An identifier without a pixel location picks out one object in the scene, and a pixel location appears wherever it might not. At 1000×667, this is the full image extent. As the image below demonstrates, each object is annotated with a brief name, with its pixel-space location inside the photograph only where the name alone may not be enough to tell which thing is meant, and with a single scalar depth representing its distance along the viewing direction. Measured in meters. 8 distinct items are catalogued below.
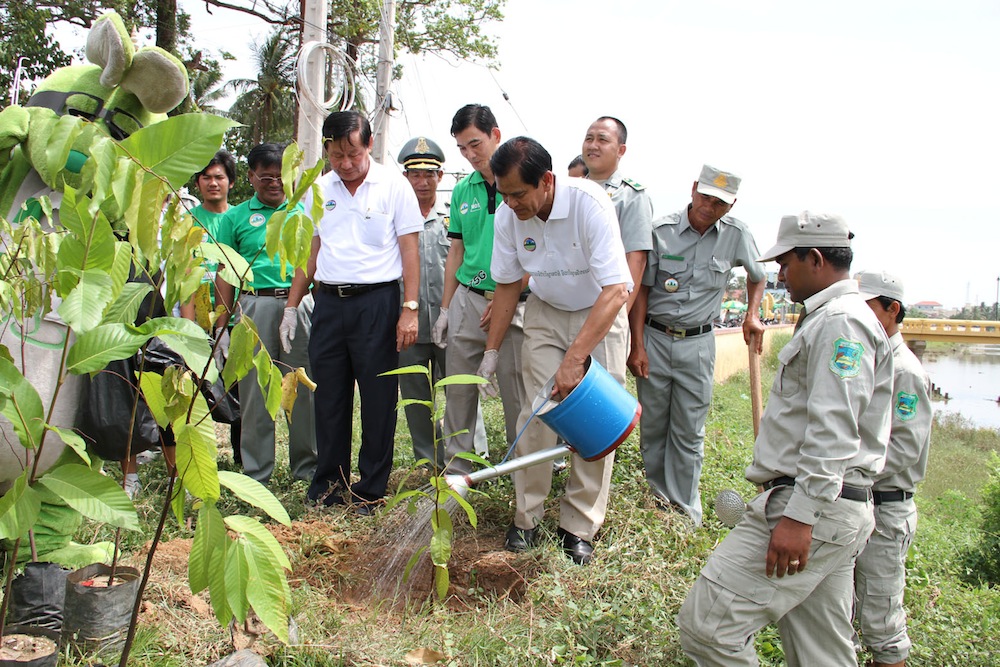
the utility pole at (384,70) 11.02
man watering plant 3.22
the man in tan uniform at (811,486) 2.20
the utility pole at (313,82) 8.26
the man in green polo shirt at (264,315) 4.35
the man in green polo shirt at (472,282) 4.19
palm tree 20.47
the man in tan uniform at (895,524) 2.93
